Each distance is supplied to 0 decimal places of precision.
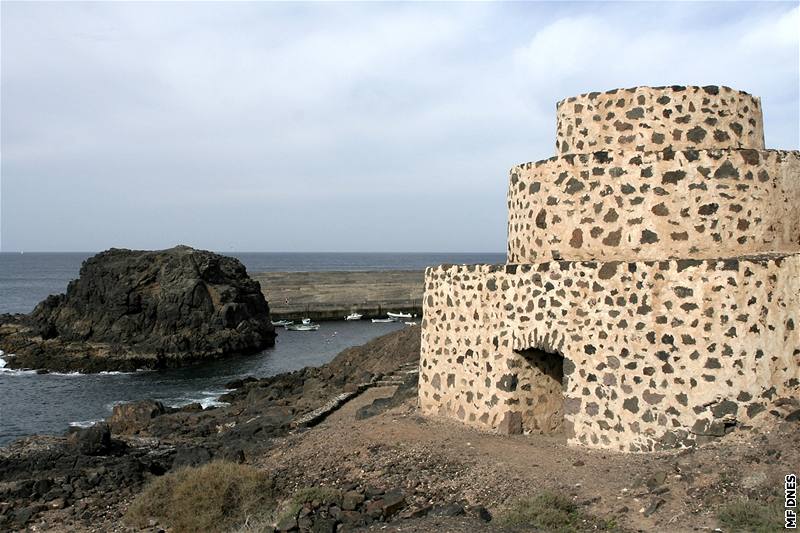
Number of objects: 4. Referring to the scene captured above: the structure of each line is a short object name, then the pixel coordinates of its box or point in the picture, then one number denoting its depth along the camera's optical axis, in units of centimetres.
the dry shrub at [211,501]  917
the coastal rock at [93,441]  1572
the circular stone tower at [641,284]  885
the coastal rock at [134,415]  2039
